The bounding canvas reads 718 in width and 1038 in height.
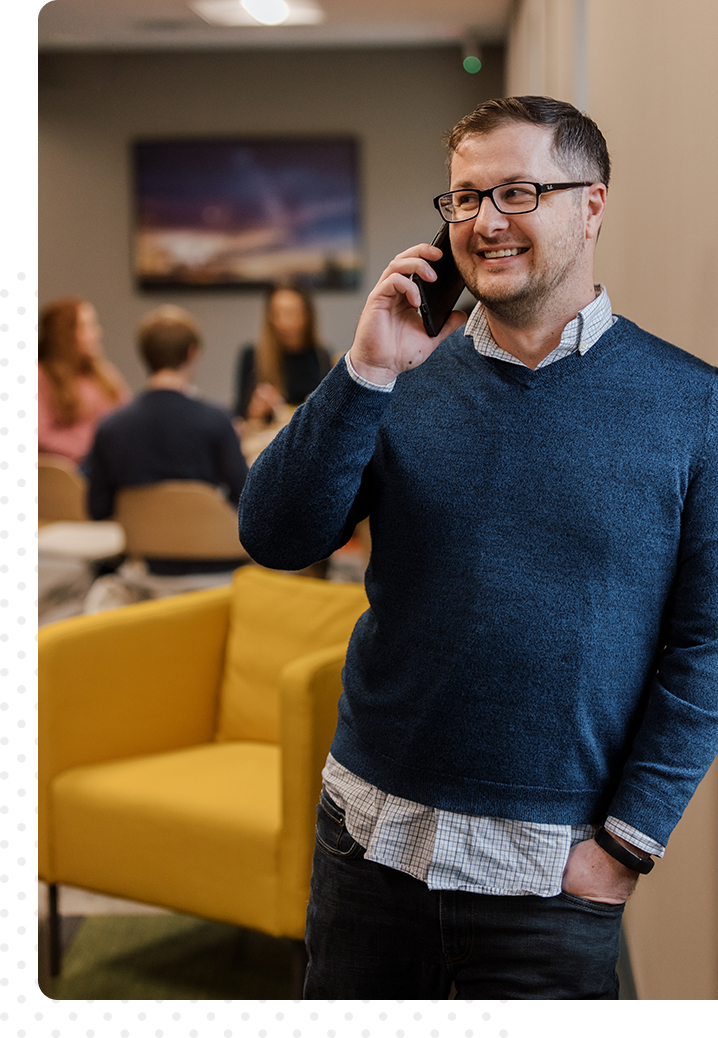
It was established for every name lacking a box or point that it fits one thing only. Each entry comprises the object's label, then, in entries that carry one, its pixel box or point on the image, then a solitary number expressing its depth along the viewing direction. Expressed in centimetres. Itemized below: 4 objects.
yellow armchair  182
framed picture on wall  638
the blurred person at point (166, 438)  312
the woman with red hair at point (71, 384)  446
